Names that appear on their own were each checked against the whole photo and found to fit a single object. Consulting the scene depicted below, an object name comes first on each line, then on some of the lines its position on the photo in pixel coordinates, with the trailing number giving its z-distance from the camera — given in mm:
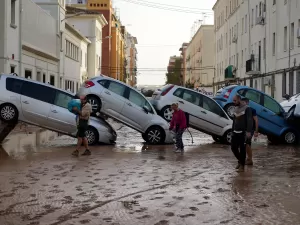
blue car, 20016
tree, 144462
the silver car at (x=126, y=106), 18000
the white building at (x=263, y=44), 33281
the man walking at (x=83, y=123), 15008
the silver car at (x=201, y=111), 19359
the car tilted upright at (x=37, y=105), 16719
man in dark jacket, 12469
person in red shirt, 16344
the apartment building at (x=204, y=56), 92062
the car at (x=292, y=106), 19592
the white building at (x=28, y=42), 27472
